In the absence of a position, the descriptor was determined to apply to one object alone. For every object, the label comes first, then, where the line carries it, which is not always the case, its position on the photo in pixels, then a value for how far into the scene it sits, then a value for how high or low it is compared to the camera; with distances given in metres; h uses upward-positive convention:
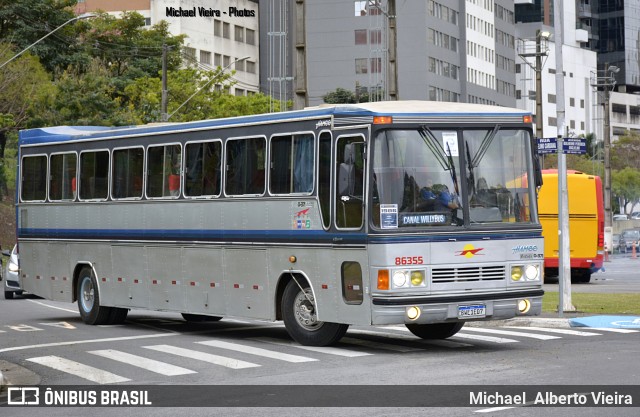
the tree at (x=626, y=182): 128.62 +5.46
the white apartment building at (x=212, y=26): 109.12 +19.09
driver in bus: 17.17 +0.56
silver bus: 17.06 +0.31
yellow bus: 43.09 +0.40
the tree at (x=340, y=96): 95.88 +10.70
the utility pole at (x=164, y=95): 48.69 +5.82
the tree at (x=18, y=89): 62.98 +7.70
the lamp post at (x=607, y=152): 66.56 +4.35
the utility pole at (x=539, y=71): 43.12 +6.05
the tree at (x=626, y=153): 135.88 +8.82
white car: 36.62 -1.00
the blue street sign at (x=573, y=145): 23.62 +1.69
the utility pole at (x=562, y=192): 24.42 +0.86
